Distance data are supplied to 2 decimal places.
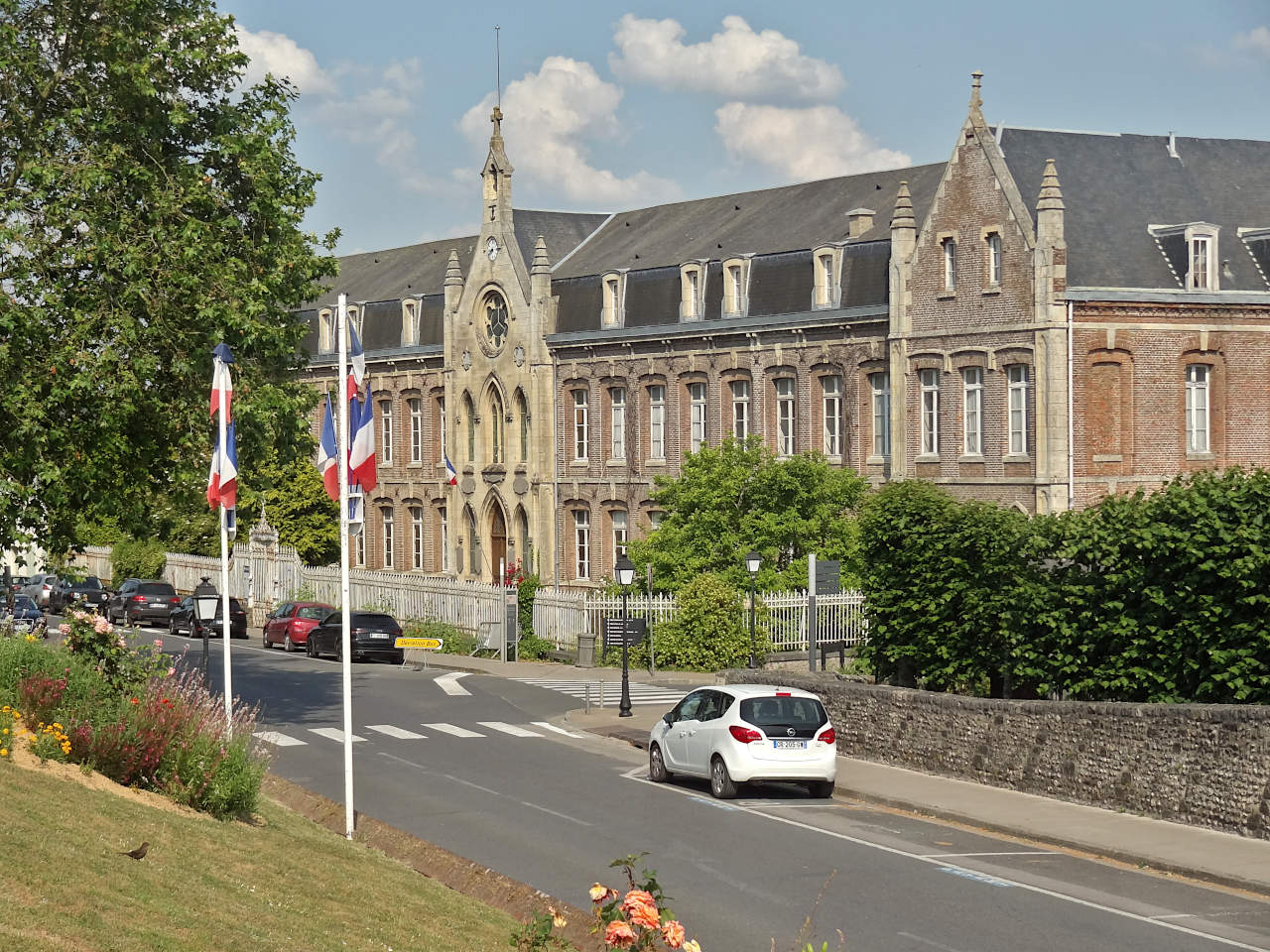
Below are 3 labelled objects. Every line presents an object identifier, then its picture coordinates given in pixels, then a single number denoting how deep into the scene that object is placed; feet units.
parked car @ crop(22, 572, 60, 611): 211.12
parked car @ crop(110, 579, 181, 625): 192.24
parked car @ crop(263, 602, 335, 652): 164.55
